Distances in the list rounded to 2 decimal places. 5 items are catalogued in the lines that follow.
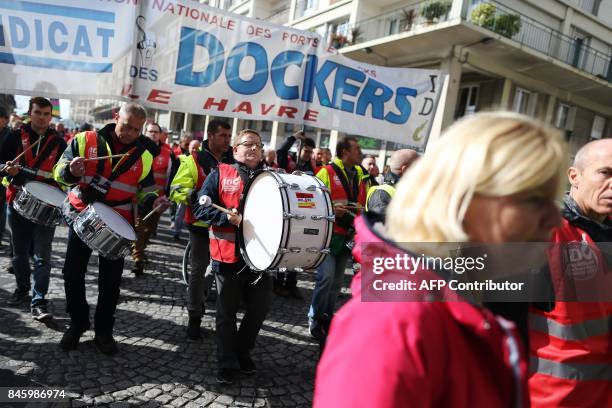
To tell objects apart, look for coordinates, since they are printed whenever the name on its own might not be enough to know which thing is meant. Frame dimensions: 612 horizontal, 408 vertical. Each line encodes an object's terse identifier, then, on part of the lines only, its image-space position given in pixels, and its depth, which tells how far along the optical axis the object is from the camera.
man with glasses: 3.28
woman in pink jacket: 0.83
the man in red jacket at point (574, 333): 1.71
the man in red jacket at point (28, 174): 4.08
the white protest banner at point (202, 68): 3.73
